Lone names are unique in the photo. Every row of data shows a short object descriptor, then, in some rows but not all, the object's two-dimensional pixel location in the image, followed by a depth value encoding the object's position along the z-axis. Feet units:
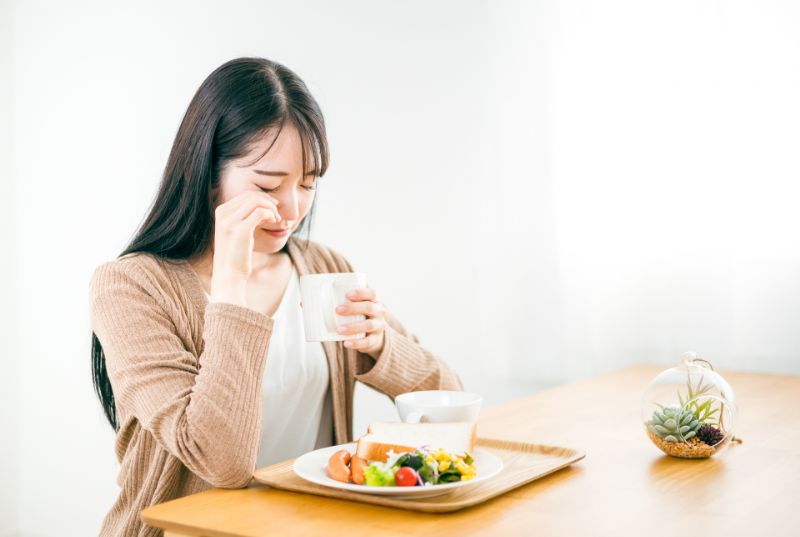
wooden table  2.84
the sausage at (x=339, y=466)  3.21
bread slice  3.27
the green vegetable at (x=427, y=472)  3.08
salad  3.07
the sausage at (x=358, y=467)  3.15
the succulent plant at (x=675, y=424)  3.67
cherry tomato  3.05
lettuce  3.07
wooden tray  3.00
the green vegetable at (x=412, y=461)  3.11
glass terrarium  3.68
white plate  3.02
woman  3.66
